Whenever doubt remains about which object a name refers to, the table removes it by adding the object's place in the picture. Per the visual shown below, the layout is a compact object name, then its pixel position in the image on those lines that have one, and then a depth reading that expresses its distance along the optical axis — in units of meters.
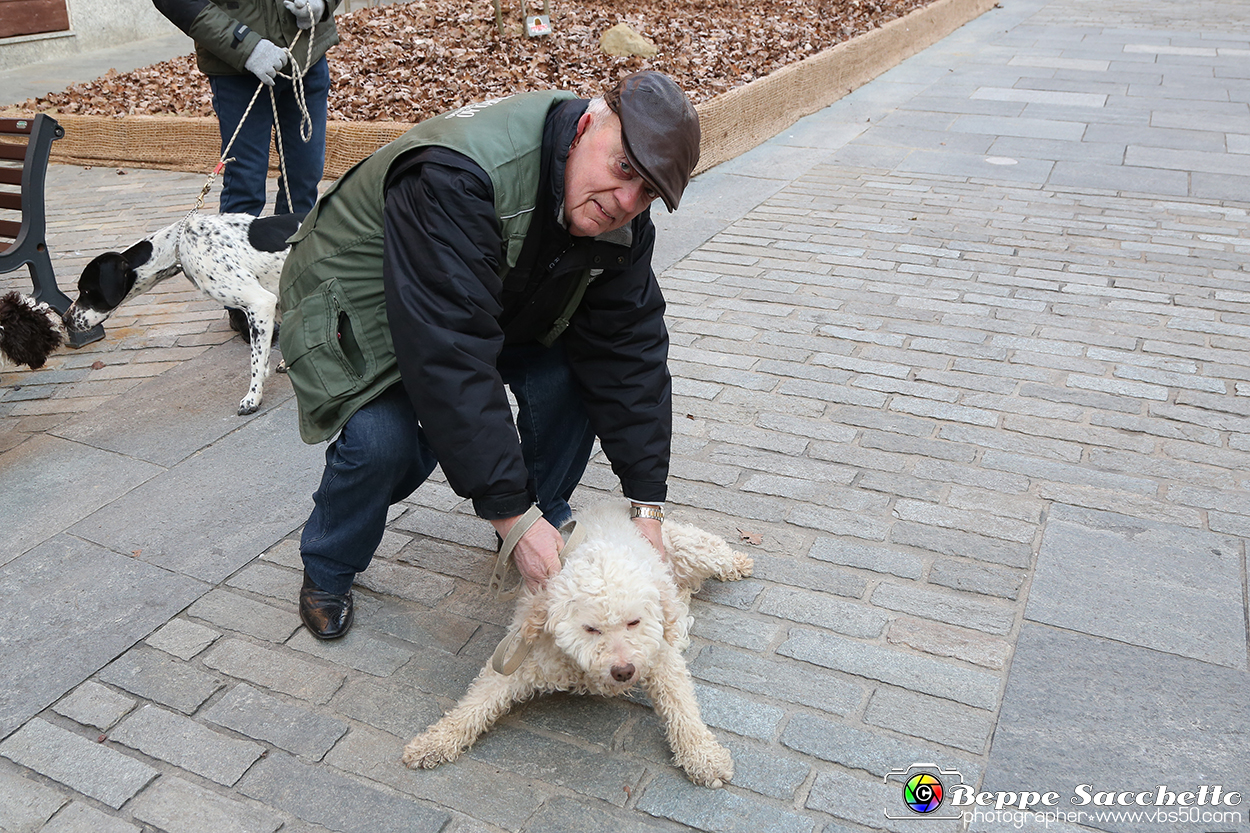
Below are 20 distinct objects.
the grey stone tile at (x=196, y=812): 2.39
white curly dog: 2.43
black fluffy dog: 4.23
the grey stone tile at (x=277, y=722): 2.63
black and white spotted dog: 4.55
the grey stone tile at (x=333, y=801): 2.40
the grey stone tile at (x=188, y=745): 2.55
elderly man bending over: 2.45
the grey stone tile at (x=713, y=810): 2.38
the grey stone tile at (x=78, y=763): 2.49
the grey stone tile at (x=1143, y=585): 2.98
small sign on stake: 10.67
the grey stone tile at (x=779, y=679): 2.77
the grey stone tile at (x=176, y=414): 4.13
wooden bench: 4.67
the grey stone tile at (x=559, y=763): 2.51
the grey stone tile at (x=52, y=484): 3.54
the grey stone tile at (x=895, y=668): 2.78
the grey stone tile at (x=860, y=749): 2.54
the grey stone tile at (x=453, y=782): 2.44
